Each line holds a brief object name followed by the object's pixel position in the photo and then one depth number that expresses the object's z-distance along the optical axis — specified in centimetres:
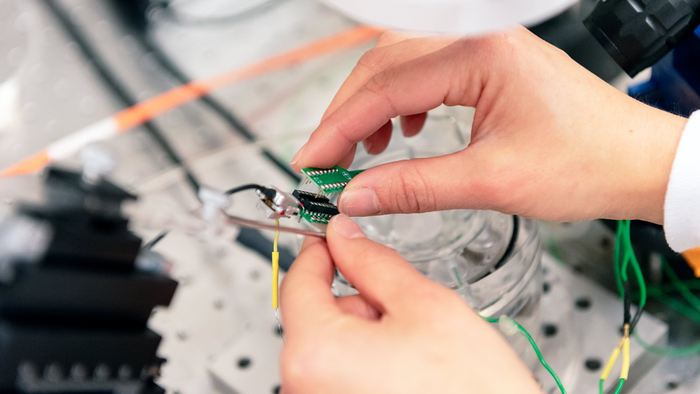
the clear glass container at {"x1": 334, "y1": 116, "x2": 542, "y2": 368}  48
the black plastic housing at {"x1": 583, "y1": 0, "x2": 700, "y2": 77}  47
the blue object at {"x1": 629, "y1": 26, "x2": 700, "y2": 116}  50
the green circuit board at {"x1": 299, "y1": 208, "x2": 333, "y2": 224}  44
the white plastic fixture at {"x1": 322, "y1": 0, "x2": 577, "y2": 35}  20
